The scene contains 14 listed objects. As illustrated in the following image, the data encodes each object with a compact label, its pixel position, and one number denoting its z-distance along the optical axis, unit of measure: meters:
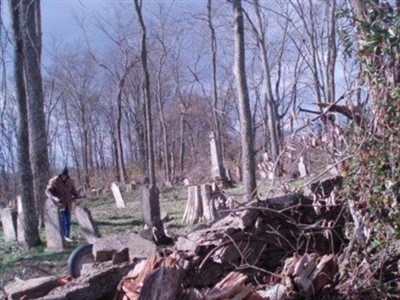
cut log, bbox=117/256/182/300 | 4.36
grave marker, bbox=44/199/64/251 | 11.84
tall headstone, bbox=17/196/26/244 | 12.86
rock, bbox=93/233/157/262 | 5.78
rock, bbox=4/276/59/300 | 5.17
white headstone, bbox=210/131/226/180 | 22.20
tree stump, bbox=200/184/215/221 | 12.26
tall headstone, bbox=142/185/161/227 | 11.32
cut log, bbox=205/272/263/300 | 4.53
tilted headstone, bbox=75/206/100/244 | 11.89
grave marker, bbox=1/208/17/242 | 14.92
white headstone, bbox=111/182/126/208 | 19.90
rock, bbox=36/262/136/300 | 4.73
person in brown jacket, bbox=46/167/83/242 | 12.34
